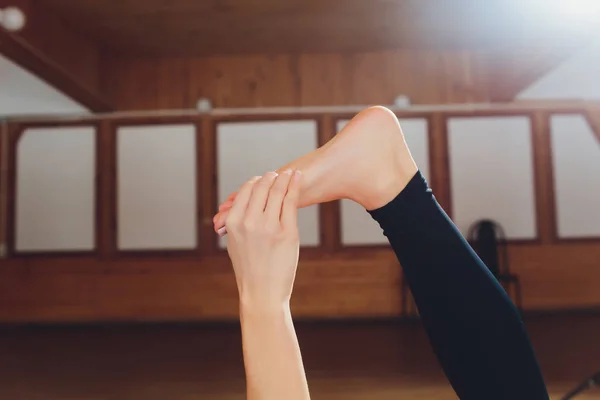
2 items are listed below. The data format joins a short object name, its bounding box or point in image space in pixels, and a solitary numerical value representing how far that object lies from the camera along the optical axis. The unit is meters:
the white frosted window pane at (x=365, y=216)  4.30
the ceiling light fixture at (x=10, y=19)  2.60
